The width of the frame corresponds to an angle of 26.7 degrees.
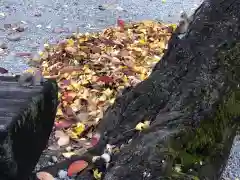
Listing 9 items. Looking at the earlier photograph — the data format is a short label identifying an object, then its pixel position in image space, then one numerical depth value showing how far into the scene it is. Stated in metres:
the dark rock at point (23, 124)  2.36
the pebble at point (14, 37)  5.35
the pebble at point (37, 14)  6.05
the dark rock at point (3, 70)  4.50
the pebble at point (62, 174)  2.74
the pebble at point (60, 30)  5.58
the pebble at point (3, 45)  5.16
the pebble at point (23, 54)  4.97
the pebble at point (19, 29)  5.57
